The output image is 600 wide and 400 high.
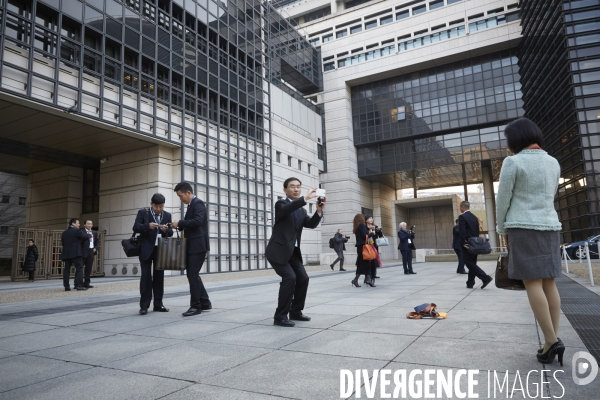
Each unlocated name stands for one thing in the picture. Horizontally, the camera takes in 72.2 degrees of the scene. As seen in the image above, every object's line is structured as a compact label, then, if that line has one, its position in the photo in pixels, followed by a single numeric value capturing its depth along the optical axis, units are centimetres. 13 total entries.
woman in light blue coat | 313
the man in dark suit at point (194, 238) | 605
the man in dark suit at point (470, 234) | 855
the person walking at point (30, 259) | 1662
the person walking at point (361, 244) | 977
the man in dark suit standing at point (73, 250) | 1084
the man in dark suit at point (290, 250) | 496
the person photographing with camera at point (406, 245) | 1479
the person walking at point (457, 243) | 1153
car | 2247
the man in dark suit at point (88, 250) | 1128
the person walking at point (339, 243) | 1839
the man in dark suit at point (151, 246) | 627
